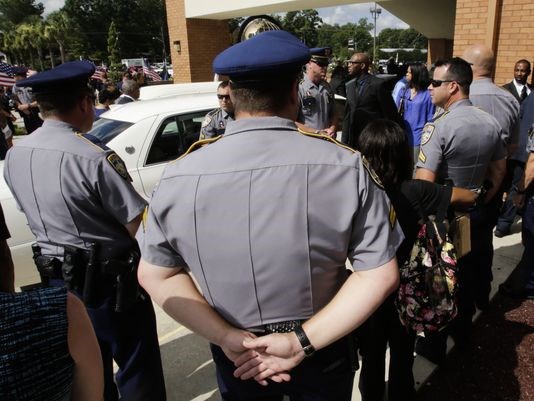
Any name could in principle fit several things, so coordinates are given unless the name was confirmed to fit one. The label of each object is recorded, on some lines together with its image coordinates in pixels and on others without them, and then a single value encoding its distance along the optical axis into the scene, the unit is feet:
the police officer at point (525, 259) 10.54
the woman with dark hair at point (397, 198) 6.22
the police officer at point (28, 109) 29.17
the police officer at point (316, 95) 14.64
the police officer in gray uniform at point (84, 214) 6.01
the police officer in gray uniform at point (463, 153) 7.98
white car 12.80
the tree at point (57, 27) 163.84
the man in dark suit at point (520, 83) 16.43
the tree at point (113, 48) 159.04
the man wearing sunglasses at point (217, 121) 12.35
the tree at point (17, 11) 219.61
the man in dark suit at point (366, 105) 17.47
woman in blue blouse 17.22
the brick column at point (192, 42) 39.14
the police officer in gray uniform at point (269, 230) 3.92
